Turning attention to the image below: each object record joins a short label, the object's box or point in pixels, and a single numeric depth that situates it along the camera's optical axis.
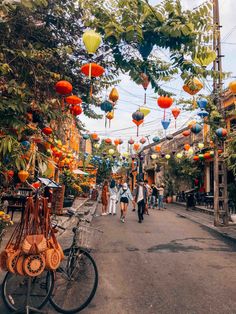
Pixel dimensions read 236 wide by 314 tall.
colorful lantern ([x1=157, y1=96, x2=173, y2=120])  7.14
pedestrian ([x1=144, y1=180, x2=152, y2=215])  17.50
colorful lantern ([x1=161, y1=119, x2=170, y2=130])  11.52
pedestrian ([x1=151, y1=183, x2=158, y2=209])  22.80
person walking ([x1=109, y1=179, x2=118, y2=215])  15.71
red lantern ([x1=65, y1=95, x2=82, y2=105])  5.88
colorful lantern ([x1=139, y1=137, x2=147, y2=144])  20.29
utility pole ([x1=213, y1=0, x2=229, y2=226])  13.30
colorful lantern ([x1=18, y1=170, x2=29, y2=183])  5.42
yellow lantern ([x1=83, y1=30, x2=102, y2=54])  4.83
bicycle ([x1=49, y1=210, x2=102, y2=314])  4.51
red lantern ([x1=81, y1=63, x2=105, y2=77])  5.20
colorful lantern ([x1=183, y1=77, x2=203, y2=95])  5.43
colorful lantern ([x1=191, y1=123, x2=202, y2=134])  12.25
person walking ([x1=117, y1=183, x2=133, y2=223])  13.77
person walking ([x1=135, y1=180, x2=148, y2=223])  13.55
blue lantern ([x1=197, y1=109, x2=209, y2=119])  11.45
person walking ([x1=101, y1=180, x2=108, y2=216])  16.83
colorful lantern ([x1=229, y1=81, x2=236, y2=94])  7.63
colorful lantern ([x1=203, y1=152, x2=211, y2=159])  17.55
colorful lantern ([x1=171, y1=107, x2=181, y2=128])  10.98
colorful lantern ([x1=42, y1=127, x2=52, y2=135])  6.02
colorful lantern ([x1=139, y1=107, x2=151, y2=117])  8.31
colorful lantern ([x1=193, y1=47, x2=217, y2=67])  5.11
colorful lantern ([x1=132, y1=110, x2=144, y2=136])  8.39
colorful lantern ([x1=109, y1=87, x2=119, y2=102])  6.70
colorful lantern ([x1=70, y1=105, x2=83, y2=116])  6.50
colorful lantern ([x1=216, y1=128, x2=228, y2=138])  11.17
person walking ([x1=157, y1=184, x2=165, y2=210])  21.48
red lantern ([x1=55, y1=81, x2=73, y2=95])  5.27
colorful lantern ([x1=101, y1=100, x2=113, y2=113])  7.11
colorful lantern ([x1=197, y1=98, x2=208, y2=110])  10.65
